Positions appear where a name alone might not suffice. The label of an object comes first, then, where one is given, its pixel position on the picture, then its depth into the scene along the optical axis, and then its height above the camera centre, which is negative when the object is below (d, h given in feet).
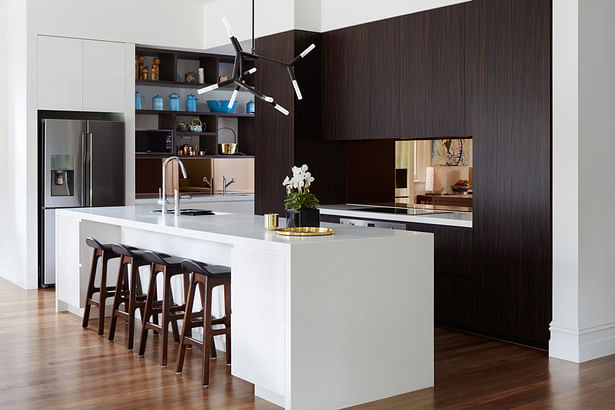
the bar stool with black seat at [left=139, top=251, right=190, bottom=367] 15.31 -2.53
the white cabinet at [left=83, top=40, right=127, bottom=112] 24.84 +3.56
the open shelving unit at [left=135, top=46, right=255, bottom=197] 27.78 +2.55
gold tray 13.15 -0.94
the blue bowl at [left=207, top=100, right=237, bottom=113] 29.35 +2.99
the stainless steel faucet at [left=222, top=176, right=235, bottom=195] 29.78 -0.11
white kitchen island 12.02 -2.29
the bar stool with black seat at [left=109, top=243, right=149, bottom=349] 16.67 -2.65
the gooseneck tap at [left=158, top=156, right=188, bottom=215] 17.56 -0.56
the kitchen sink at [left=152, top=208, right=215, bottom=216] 18.58 -0.80
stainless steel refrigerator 23.90 +0.37
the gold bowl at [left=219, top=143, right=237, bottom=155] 29.58 +1.30
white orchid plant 14.05 -0.27
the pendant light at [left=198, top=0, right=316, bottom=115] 14.85 +2.20
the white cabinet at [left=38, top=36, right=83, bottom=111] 23.91 +3.53
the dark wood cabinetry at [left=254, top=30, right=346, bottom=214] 22.48 +1.46
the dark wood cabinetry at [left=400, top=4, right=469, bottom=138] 18.58 +2.79
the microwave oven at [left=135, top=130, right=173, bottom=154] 27.96 +1.47
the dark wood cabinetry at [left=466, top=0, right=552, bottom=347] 15.94 +0.32
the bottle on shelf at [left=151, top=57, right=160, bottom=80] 27.86 +4.17
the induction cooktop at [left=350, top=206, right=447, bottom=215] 19.67 -0.85
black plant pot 14.06 -0.72
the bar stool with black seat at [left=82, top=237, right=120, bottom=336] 17.92 -2.63
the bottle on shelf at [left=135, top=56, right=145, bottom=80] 27.55 +4.17
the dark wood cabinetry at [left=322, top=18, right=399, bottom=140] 20.58 +2.87
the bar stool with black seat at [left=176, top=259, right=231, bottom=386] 13.79 -2.53
